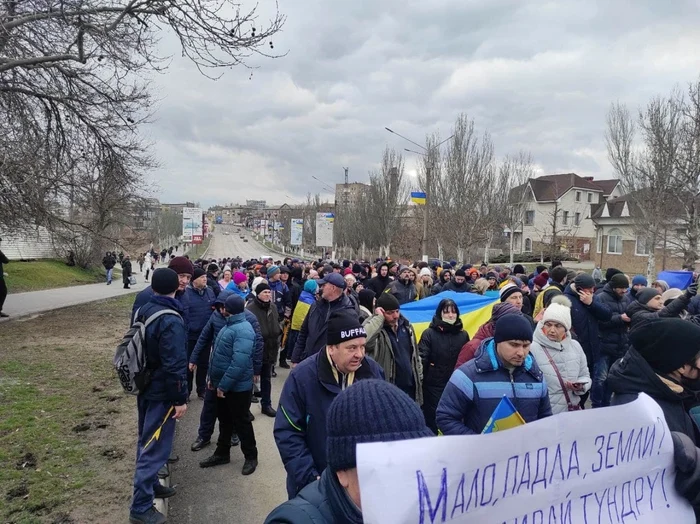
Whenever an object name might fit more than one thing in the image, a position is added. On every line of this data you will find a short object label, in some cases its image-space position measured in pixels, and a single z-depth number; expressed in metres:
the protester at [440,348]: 5.03
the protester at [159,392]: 3.88
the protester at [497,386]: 3.07
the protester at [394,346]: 4.61
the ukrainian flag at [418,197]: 20.67
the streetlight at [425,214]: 20.45
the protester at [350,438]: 1.39
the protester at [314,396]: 2.78
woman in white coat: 3.94
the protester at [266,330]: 6.97
